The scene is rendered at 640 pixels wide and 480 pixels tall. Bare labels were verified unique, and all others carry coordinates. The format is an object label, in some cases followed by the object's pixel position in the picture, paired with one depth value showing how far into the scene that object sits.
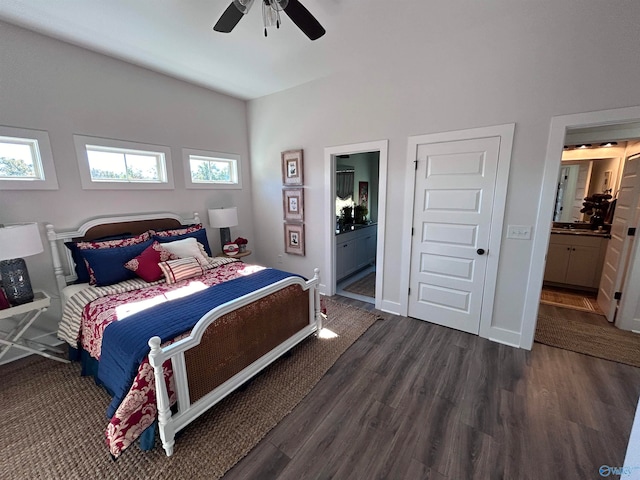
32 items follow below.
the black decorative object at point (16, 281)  2.10
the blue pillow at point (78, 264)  2.53
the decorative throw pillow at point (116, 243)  2.53
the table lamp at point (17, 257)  1.94
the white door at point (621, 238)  2.75
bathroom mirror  3.71
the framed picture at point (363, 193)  5.64
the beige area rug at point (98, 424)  1.47
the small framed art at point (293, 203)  3.78
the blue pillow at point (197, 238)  2.98
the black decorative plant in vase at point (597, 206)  3.75
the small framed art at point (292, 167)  3.68
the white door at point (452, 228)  2.53
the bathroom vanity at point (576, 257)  3.60
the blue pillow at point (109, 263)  2.41
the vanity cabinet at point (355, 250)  4.19
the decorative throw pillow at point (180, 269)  2.53
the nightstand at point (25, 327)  2.05
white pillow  2.82
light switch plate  2.38
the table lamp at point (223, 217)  3.64
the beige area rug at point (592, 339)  2.41
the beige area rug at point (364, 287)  3.89
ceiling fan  1.64
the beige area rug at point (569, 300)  3.34
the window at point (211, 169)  3.56
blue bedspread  1.50
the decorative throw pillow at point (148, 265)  2.52
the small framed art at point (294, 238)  3.89
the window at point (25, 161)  2.29
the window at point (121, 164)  2.70
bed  1.49
